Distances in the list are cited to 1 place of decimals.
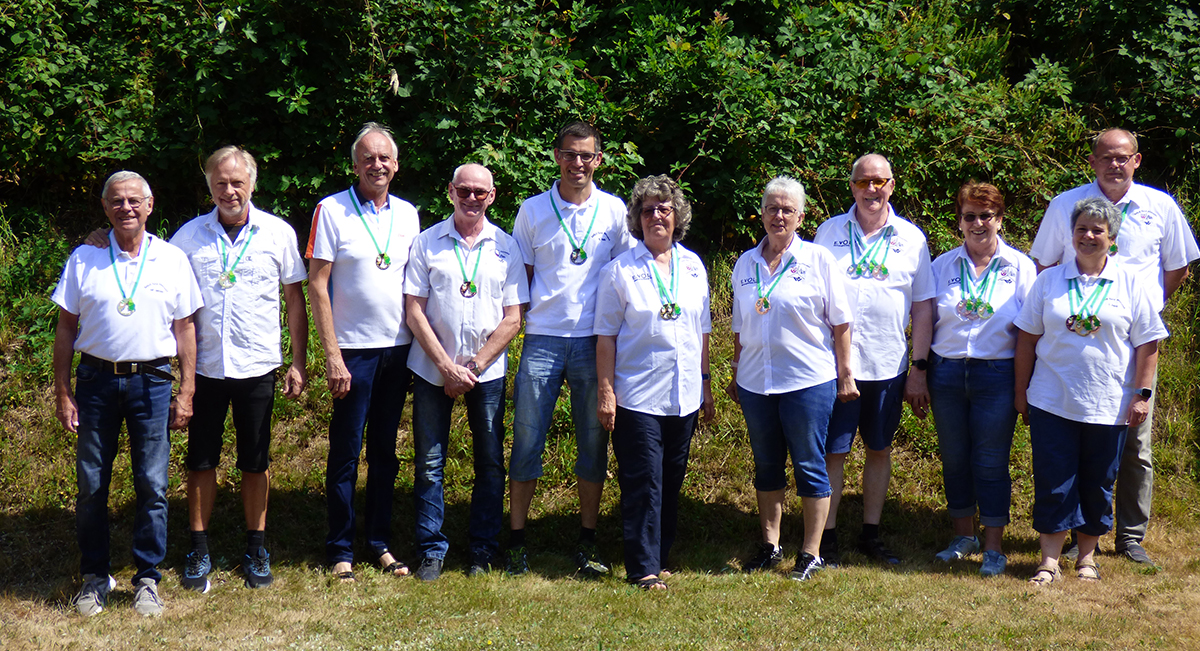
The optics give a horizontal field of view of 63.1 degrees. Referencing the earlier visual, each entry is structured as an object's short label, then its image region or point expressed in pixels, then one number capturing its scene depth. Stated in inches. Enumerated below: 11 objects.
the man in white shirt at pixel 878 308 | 208.8
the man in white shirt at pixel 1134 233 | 211.5
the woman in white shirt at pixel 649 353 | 197.2
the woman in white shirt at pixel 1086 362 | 195.2
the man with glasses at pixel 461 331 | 198.8
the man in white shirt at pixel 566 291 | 203.0
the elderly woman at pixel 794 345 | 199.9
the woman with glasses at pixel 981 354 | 206.4
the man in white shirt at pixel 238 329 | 192.4
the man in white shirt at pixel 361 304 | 197.2
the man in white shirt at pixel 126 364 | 183.2
